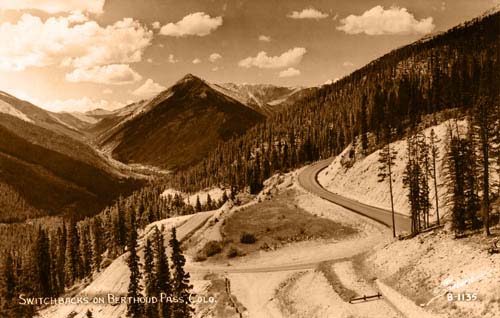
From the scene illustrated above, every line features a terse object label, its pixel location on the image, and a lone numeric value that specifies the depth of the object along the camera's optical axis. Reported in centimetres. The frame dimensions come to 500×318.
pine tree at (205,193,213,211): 18160
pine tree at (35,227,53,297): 11975
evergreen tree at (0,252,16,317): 9200
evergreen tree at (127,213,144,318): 6072
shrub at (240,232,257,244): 8225
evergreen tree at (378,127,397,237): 10220
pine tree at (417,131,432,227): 6638
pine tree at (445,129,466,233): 4878
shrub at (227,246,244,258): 7744
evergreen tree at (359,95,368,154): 12426
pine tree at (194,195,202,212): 18312
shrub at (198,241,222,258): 8062
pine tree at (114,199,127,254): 12794
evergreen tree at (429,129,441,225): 9419
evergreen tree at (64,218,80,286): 12475
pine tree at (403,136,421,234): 6450
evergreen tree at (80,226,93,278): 13025
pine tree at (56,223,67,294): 12838
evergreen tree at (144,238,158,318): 6013
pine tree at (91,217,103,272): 12470
